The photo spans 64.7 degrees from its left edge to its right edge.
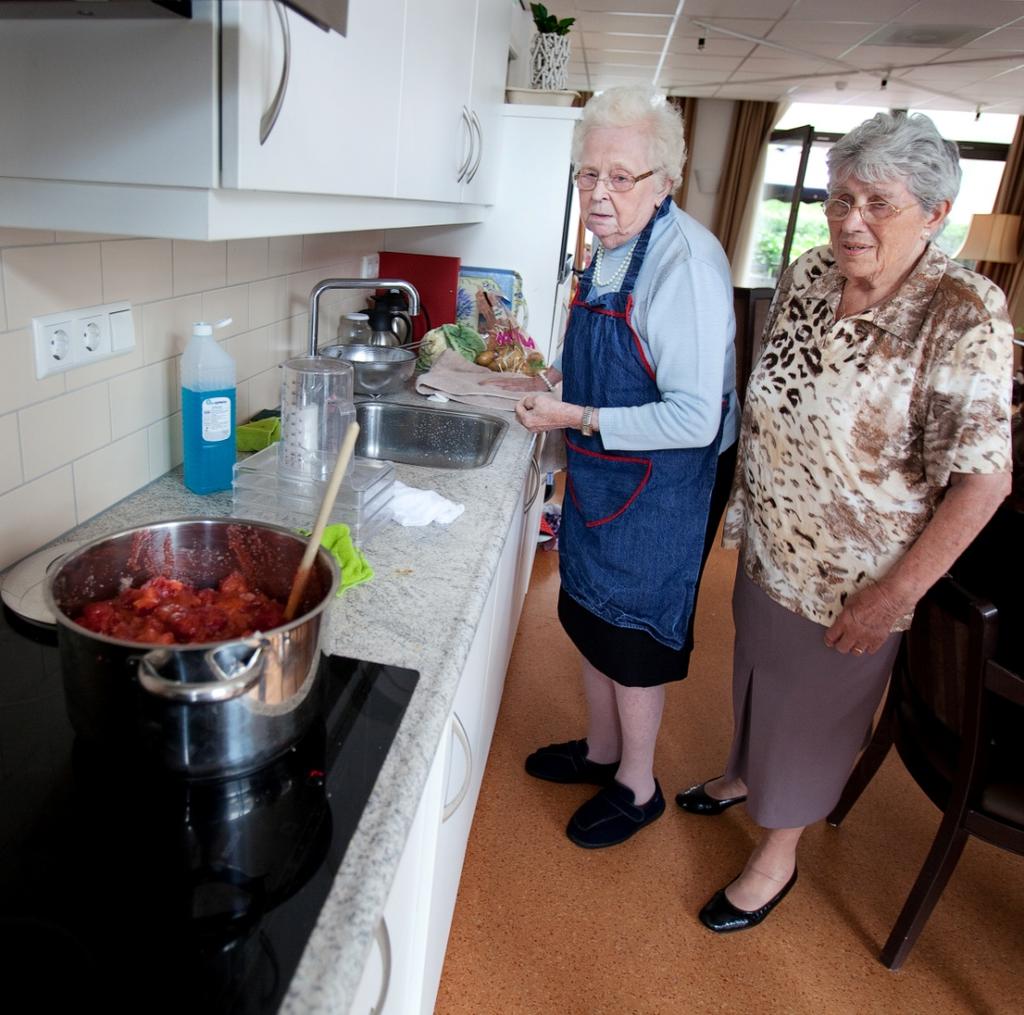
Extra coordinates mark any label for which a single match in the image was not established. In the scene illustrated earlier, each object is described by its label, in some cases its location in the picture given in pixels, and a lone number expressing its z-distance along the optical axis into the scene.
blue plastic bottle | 1.29
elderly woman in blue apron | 1.39
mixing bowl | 1.95
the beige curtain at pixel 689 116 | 7.04
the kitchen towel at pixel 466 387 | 1.99
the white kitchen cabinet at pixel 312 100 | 0.81
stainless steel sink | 1.95
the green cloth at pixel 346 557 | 1.10
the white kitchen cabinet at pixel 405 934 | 0.78
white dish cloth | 1.34
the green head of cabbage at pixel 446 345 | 2.29
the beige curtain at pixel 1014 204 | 6.49
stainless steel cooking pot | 0.64
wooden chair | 1.31
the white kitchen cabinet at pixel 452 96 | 1.37
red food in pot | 0.81
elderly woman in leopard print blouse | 1.18
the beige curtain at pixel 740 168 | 7.01
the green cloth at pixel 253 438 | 1.54
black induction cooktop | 0.56
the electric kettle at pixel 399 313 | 2.18
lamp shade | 6.30
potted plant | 2.60
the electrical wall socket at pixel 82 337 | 1.04
